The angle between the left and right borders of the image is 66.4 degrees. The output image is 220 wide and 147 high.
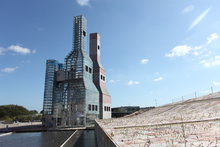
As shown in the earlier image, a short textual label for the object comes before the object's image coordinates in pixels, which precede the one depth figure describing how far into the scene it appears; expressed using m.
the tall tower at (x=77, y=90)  48.69
